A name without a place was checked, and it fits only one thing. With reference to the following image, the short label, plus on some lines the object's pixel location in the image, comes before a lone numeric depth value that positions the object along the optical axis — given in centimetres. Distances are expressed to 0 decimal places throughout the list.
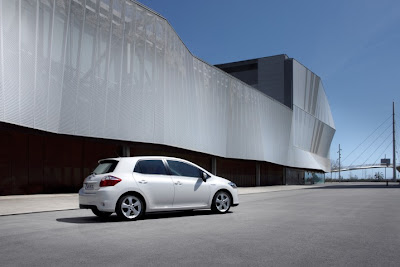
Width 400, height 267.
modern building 1922
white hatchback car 1001
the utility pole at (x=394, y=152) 8872
